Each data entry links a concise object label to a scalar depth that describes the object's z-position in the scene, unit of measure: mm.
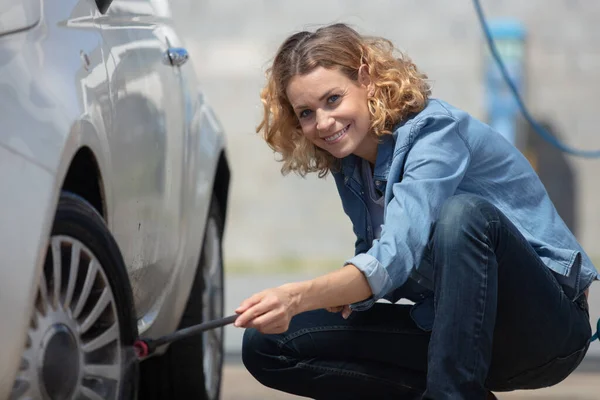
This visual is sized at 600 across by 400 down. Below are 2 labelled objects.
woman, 3730
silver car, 3219
